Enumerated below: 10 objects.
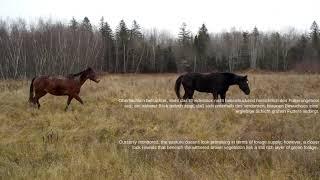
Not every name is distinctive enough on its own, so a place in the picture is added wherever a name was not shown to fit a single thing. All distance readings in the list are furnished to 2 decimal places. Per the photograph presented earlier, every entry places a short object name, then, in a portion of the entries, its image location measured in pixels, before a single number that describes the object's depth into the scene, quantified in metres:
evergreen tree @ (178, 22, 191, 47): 75.74
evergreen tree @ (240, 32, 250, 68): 68.81
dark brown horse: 13.93
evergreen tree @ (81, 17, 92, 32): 72.91
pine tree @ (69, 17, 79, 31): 69.80
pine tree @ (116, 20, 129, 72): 63.66
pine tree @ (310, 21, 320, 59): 64.88
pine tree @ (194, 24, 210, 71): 65.94
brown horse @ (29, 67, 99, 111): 13.30
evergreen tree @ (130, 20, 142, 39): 70.74
